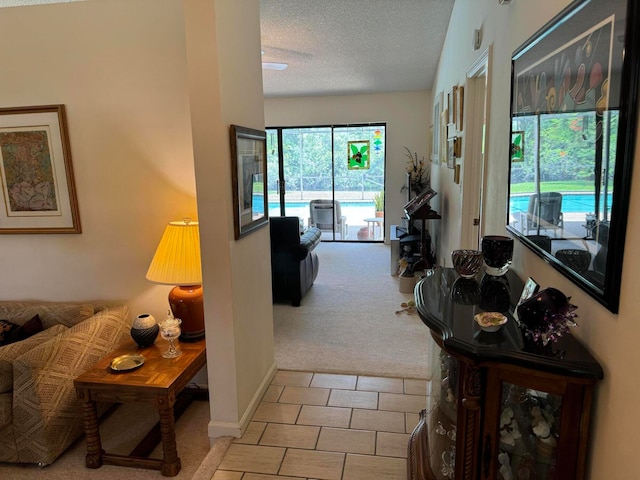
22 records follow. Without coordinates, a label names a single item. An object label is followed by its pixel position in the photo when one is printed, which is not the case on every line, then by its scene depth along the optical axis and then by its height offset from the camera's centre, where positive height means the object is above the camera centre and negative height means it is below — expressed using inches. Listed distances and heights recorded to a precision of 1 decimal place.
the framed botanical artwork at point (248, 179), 87.4 -1.4
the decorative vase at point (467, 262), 73.2 -15.7
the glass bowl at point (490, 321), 54.0 -18.8
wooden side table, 87.0 -42.5
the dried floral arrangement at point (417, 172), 277.1 -3.1
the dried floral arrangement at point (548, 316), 48.1 -16.3
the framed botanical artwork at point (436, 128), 216.3 +19.4
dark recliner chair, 172.9 -33.8
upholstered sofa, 89.8 -42.9
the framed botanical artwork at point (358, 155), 293.4 +9.2
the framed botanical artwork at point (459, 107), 144.8 +19.4
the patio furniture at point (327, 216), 305.3 -31.4
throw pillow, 105.3 -35.8
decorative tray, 91.9 -38.8
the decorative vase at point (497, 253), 68.6 -13.4
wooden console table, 47.1 -26.4
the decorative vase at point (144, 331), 100.0 -34.5
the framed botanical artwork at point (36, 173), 110.5 +1.2
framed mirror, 41.8 +2.8
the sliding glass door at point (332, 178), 294.7 -5.2
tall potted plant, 298.4 -22.3
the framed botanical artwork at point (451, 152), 159.5 +5.2
